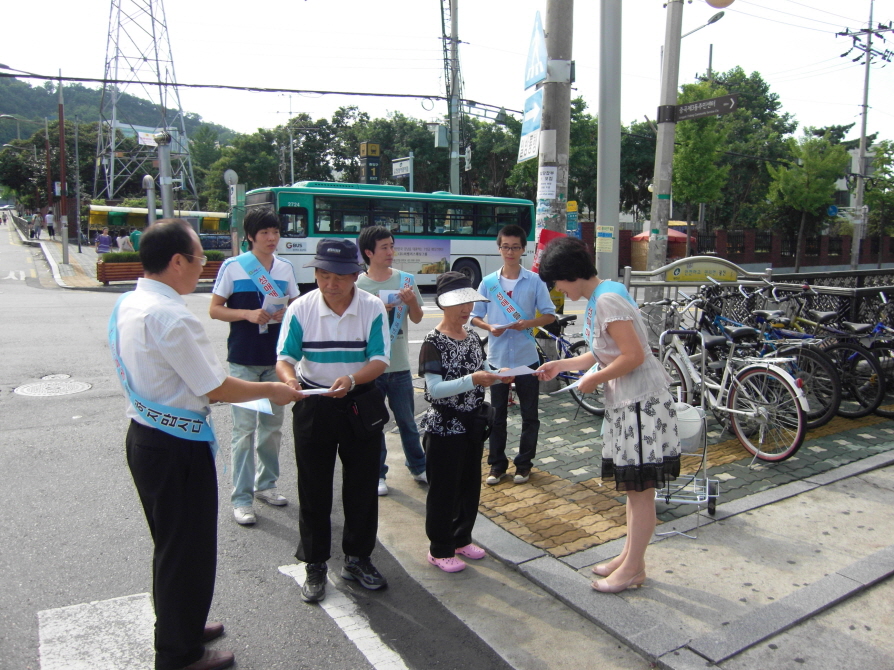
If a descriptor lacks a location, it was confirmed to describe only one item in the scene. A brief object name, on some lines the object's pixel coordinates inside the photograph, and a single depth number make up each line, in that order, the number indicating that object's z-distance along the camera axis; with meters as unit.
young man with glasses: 4.84
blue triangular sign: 6.54
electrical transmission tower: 52.66
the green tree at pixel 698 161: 28.16
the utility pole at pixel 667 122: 10.25
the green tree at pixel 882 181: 35.44
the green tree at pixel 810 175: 32.47
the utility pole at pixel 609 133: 6.42
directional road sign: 8.80
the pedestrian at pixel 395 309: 4.38
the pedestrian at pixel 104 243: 30.70
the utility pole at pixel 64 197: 25.10
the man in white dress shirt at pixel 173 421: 2.52
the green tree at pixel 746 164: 39.06
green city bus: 18.12
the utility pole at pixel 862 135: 31.83
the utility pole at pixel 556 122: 6.78
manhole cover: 7.33
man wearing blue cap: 3.25
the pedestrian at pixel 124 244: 30.63
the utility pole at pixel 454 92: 22.84
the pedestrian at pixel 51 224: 42.44
